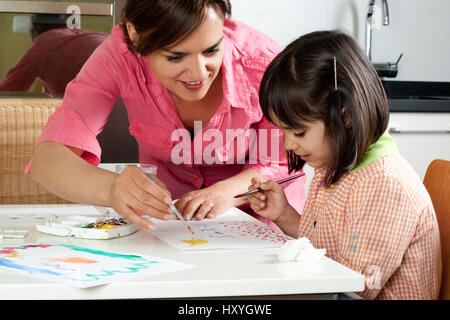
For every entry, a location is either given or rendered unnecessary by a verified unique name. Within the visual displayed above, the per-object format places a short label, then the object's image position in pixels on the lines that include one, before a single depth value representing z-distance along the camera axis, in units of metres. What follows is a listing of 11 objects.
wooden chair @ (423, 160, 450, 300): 1.61
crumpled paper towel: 1.43
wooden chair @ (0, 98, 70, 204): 2.33
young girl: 1.53
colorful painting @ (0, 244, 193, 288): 1.35
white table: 1.32
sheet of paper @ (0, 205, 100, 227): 1.71
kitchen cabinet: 2.91
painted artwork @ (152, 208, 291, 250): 1.54
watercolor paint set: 1.59
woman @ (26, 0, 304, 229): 1.64
